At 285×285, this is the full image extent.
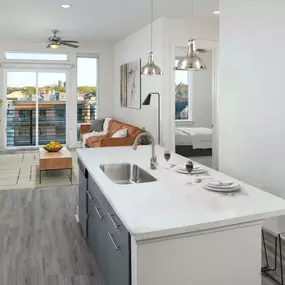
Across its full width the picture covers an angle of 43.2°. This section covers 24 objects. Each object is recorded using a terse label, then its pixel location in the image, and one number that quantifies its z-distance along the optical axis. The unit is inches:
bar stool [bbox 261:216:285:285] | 117.5
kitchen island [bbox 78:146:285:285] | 68.0
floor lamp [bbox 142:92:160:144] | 252.3
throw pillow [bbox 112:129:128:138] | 279.5
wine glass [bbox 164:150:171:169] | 123.9
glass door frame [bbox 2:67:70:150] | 374.0
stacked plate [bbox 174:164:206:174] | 111.1
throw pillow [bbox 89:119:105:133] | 370.3
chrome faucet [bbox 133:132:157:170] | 116.3
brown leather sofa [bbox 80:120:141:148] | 261.4
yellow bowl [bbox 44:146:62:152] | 262.5
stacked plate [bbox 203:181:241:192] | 89.5
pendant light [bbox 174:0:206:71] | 119.1
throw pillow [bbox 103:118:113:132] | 359.7
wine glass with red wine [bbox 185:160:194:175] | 104.1
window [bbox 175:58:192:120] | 383.6
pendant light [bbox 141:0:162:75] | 165.2
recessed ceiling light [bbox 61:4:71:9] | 219.5
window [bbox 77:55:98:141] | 396.5
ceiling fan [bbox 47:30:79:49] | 290.6
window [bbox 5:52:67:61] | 371.2
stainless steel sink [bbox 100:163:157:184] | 124.0
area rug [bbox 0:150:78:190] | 228.2
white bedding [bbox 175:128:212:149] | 305.0
